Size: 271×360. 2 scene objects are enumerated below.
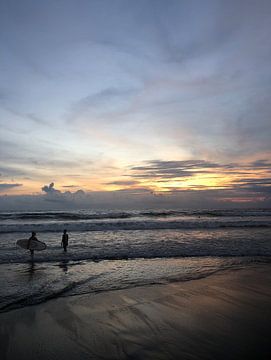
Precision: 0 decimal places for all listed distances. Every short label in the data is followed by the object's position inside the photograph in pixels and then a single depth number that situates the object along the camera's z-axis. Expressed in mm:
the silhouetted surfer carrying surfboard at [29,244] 15752
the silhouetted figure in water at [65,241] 17688
